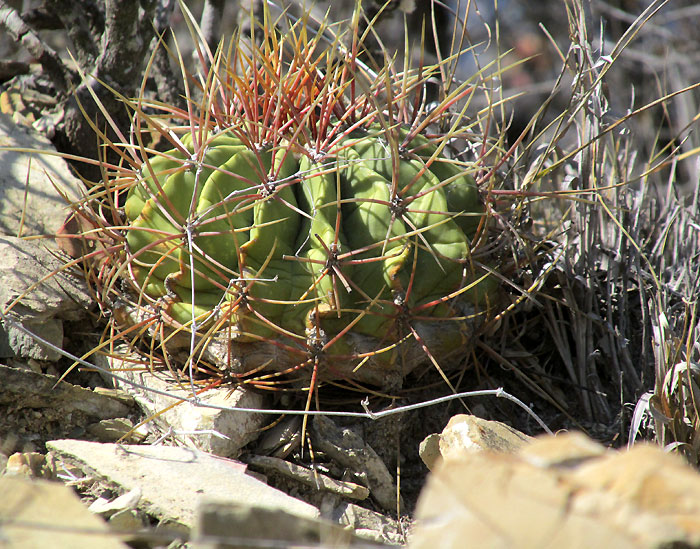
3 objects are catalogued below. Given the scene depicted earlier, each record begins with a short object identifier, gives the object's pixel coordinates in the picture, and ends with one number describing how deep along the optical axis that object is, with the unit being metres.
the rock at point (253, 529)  2.16
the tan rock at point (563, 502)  1.98
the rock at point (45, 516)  2.25
